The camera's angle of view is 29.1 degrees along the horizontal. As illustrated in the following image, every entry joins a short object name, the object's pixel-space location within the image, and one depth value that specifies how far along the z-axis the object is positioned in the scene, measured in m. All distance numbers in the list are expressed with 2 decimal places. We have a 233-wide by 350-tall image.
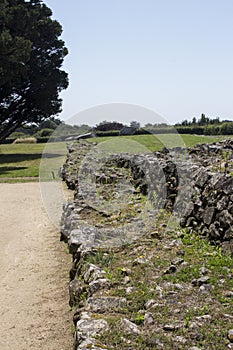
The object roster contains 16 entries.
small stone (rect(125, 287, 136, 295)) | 4.29
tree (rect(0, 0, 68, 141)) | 26.16
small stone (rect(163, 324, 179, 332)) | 3.51
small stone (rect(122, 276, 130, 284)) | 4.58
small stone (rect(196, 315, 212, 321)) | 3.61
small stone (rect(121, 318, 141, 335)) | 3.53
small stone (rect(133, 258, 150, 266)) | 5.07
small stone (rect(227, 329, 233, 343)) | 3.33
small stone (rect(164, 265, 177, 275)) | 4.70
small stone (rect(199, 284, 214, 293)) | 4.16
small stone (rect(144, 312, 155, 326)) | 3.64
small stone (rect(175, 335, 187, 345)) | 3.32
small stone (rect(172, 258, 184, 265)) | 4.90
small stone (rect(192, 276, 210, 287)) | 4.31
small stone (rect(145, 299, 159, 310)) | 3.92
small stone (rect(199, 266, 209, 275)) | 4.55
